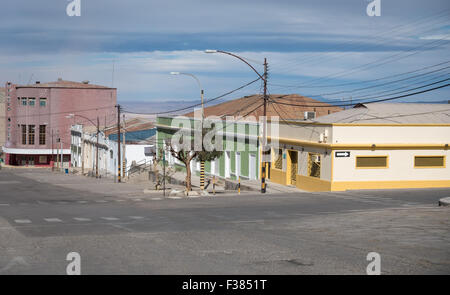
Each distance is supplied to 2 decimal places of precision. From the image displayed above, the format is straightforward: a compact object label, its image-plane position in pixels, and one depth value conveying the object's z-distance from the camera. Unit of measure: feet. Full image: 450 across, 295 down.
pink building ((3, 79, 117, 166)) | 330.54
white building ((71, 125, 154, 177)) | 223.30
